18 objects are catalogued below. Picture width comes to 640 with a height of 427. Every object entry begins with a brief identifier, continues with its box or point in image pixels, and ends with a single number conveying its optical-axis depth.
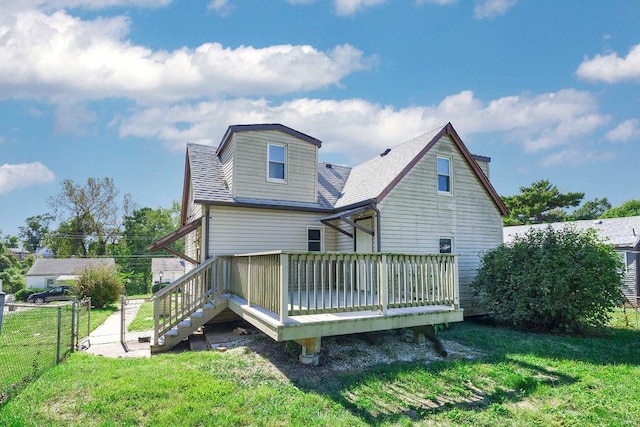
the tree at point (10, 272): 38.59
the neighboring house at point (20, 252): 70.57
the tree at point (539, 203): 35.91
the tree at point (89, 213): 36.19
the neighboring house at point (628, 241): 16.97
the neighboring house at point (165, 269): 41.41
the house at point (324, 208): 8.75
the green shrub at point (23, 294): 29.74
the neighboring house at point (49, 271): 36.69
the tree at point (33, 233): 63.01
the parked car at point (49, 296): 25.36
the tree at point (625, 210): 42.62
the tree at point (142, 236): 40.25
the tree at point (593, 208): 47.14
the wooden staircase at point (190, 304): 7.55
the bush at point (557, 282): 8.81
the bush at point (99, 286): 16.78
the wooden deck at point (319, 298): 5.64
